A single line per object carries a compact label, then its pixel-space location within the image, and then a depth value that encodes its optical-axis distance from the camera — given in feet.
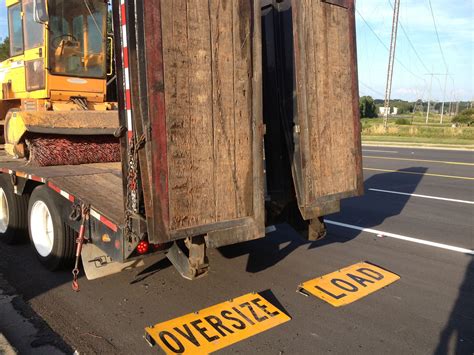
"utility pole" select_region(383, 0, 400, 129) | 95.55
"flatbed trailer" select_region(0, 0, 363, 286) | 10.61
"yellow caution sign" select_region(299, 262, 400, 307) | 14.25
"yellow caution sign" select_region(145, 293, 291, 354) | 11.36
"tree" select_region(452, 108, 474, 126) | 144.61
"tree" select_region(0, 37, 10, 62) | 77.23
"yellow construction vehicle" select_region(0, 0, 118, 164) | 18.15
